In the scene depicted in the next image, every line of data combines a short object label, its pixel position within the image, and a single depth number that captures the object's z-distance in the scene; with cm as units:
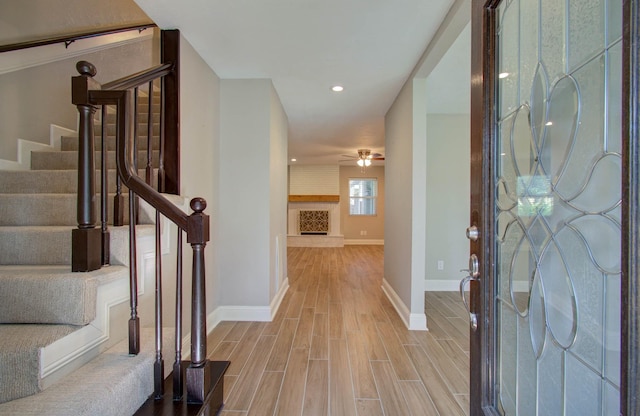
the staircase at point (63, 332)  93
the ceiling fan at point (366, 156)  628
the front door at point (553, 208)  54
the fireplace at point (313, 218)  889
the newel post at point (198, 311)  115
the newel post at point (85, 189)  119
